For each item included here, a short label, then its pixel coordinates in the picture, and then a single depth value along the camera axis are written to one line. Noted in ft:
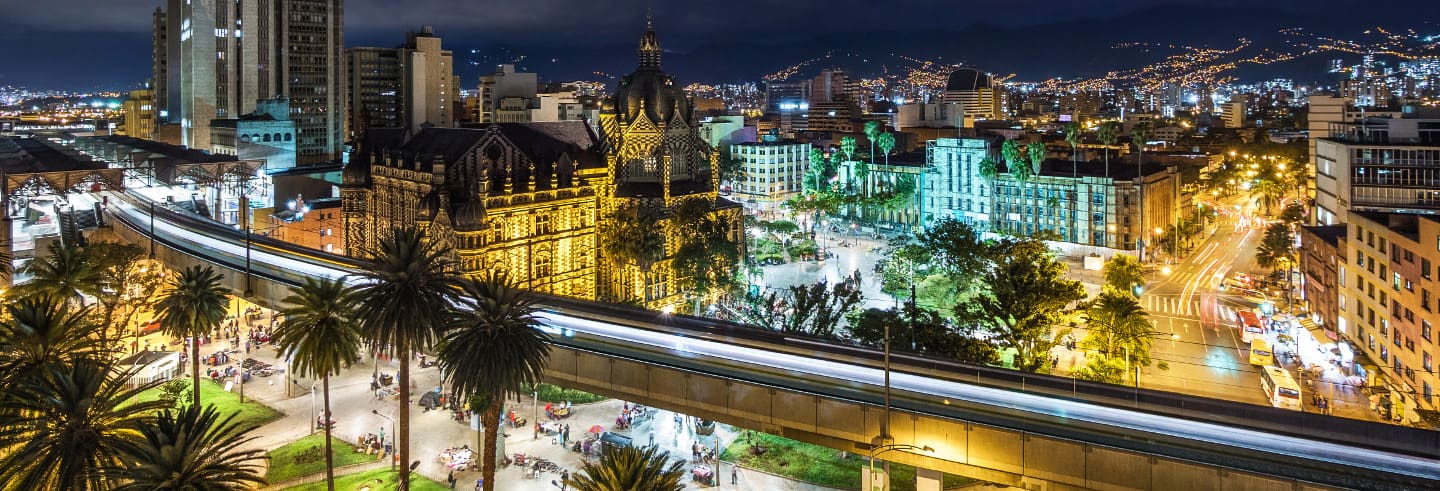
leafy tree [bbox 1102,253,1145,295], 298.15
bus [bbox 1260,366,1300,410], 203.82
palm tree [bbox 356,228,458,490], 139.95
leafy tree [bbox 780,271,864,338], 225.97
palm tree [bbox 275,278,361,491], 143.02
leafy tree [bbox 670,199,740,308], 289.53
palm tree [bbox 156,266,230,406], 177.88
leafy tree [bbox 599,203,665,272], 284.20
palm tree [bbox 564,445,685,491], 107.55
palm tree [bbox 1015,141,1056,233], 446.60
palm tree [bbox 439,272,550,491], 130.41
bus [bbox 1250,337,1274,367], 242.78
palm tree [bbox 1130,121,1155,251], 425.61
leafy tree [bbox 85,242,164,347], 220.39
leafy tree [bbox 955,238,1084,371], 205.57
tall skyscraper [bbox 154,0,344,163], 581.94
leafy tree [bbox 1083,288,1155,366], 206.39
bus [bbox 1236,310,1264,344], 268.82
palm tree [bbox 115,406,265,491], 87.81
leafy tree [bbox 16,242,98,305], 184.96
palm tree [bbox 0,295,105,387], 119.57
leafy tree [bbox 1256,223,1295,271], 335.67
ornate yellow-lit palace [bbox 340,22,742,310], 274.36
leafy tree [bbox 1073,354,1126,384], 197.98
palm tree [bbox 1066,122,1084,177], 474.08
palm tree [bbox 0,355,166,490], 93.56
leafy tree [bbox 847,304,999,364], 197.57
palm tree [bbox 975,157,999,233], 460.14
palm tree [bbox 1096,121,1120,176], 440.41
